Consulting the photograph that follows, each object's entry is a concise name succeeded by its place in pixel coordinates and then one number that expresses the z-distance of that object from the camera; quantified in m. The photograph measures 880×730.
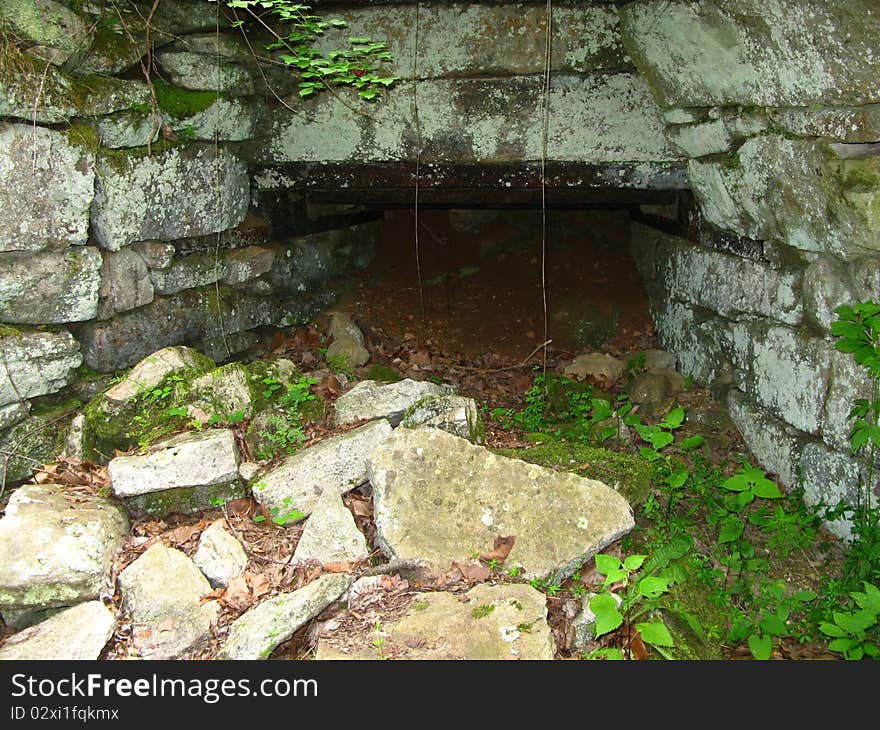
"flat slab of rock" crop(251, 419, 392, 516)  3.56
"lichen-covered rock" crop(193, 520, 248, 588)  3.26
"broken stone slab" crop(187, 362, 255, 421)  3.90
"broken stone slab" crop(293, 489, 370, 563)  3.32
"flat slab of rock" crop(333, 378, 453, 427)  3.98
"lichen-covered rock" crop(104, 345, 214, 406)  3.86
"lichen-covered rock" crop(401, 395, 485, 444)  3.77
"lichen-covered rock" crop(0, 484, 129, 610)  3.10
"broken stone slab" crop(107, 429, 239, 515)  3.53
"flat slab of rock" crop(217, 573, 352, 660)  2.81
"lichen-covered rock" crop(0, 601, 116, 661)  2.90
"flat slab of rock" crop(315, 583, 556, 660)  2.75
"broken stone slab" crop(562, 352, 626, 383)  5.07
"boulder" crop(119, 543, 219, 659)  2.99
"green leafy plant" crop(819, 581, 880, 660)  2.94
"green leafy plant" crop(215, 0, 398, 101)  4.16
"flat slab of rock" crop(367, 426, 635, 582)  3.23
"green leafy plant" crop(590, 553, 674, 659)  2.82
